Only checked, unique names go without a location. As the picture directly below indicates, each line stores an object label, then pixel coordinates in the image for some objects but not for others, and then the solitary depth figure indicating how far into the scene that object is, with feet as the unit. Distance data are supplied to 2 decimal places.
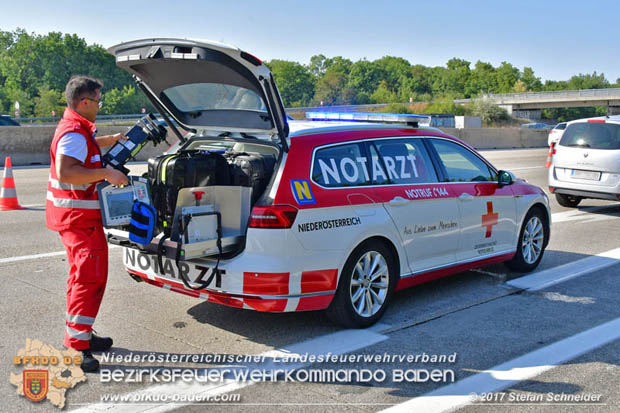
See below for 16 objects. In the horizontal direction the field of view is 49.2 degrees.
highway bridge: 341.62
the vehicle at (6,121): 85.51
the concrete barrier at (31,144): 65.51
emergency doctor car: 16.25
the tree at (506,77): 557.74
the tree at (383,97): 437.79
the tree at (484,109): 307.99
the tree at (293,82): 515.50
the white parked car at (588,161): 40.16
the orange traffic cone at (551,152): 44.35
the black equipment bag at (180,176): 16.85
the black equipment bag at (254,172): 16.99
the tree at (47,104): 305.53
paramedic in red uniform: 14.83
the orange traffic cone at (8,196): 37.71
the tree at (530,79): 594.24
